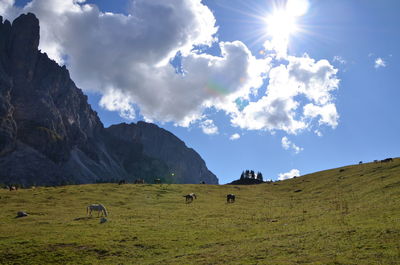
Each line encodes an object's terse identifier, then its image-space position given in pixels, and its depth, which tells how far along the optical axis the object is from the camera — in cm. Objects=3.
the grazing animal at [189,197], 6221
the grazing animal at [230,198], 6462
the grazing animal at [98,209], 4437
